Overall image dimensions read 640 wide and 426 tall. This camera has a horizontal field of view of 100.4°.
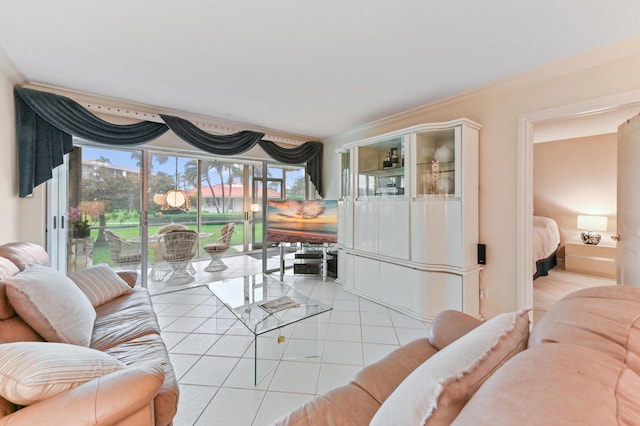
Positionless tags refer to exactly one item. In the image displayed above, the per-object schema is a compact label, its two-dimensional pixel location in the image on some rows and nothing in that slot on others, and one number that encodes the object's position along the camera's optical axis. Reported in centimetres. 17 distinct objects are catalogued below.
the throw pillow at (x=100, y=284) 209
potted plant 321
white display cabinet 273
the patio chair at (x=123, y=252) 366
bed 404
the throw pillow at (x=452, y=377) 58
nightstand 430
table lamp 461
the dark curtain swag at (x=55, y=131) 257
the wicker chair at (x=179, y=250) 427
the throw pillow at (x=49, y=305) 129
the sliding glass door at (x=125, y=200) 323
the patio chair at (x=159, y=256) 429
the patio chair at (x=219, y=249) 501
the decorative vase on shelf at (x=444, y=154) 283
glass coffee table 201
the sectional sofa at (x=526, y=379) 46
